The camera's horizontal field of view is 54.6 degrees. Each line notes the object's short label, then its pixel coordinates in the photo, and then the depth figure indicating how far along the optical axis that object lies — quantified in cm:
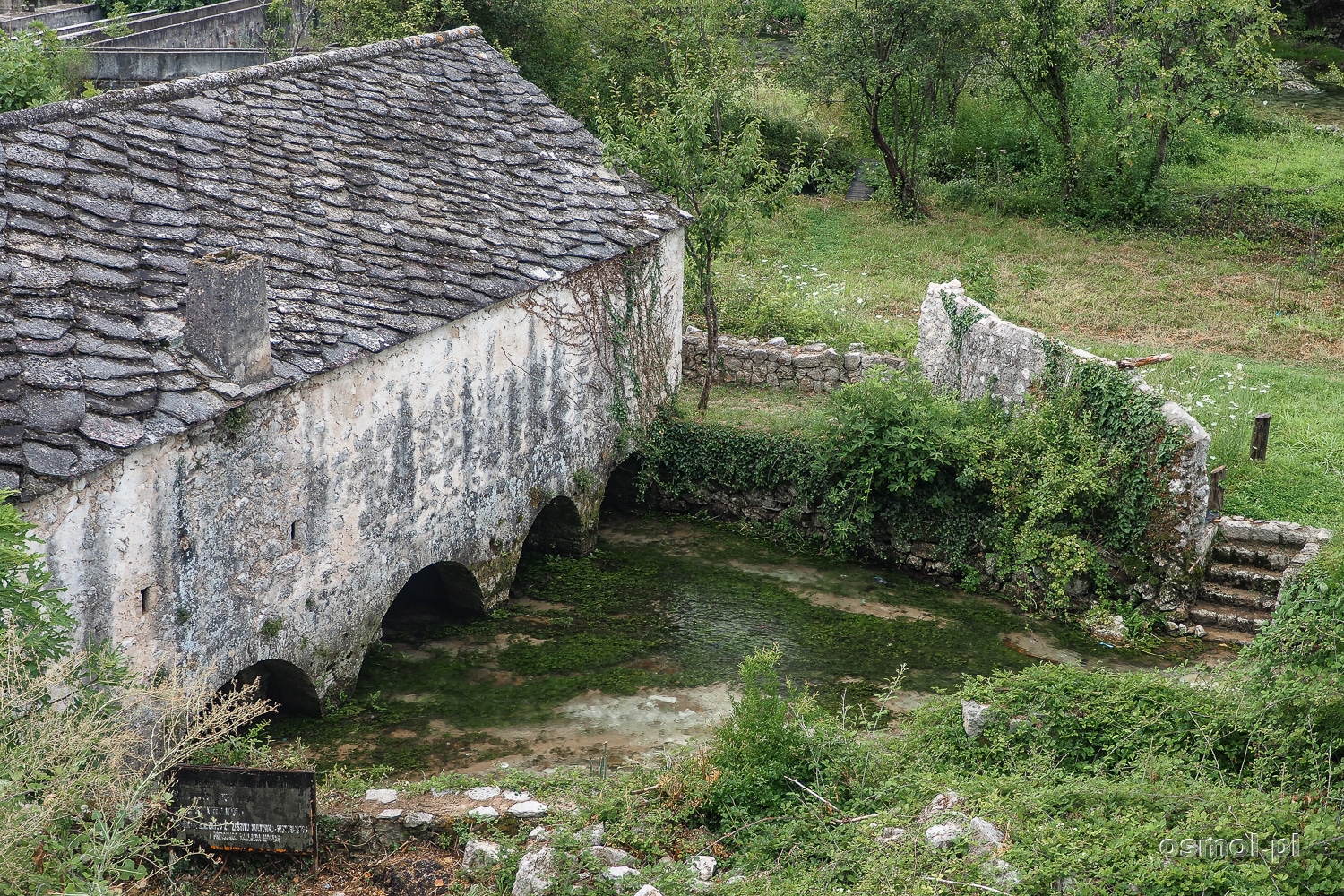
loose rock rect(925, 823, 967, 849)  789
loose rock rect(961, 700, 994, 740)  988
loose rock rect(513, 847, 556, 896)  805
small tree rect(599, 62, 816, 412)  1622
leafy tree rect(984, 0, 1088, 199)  2484
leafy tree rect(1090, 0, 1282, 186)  2381
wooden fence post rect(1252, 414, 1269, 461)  1569
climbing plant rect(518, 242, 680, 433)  1443
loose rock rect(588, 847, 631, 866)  830
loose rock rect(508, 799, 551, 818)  901
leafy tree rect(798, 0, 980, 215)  2505
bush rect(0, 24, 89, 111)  1805
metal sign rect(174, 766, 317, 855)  858
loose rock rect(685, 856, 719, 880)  835
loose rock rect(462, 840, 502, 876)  851
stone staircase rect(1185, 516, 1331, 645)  1361
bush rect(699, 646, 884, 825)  907
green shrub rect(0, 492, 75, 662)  763
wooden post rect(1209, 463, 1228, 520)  1420
